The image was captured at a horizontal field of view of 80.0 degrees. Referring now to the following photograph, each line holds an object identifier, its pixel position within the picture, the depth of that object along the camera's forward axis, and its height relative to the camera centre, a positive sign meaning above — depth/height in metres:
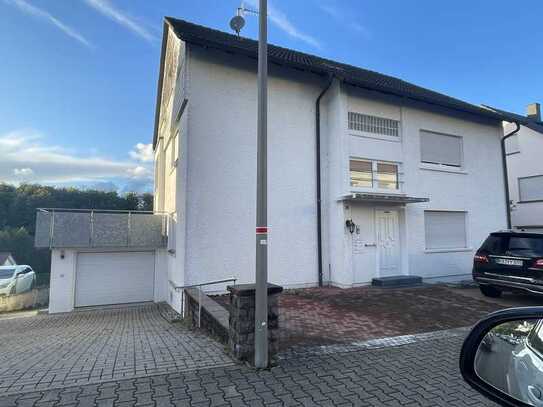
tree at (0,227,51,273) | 39.72 -2.35
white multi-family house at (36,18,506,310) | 8.85 +1.54
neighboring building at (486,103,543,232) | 18.23 +3.26
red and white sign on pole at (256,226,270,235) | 4.12 +0.02
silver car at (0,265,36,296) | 19.22 -3.09
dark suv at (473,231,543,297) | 7.23 -0.76
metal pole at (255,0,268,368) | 3.90 +0.23
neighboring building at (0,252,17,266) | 31.01 -2.74
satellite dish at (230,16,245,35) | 7.08 +4.69
